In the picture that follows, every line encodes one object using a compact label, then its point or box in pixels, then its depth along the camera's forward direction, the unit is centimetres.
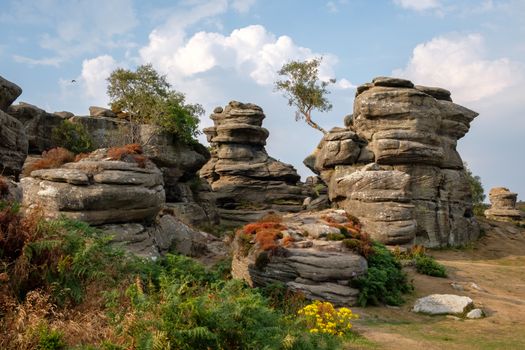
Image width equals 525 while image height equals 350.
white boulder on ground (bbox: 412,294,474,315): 1625
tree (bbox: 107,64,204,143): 3544
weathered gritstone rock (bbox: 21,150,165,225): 1953
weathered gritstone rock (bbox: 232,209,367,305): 1728
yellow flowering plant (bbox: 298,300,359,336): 1004
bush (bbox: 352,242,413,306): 1752
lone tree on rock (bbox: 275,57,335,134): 5269
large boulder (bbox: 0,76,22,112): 2475
